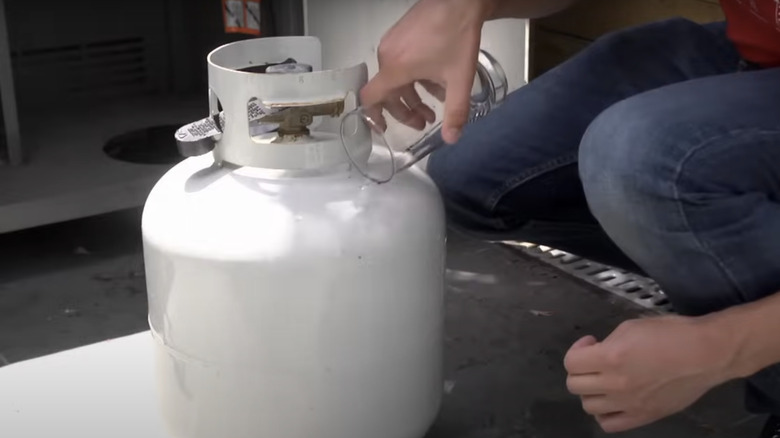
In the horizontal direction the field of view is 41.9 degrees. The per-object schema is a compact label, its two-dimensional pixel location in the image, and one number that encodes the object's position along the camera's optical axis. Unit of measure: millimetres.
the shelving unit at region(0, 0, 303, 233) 1500
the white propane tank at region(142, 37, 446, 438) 816
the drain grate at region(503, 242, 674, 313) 1302
